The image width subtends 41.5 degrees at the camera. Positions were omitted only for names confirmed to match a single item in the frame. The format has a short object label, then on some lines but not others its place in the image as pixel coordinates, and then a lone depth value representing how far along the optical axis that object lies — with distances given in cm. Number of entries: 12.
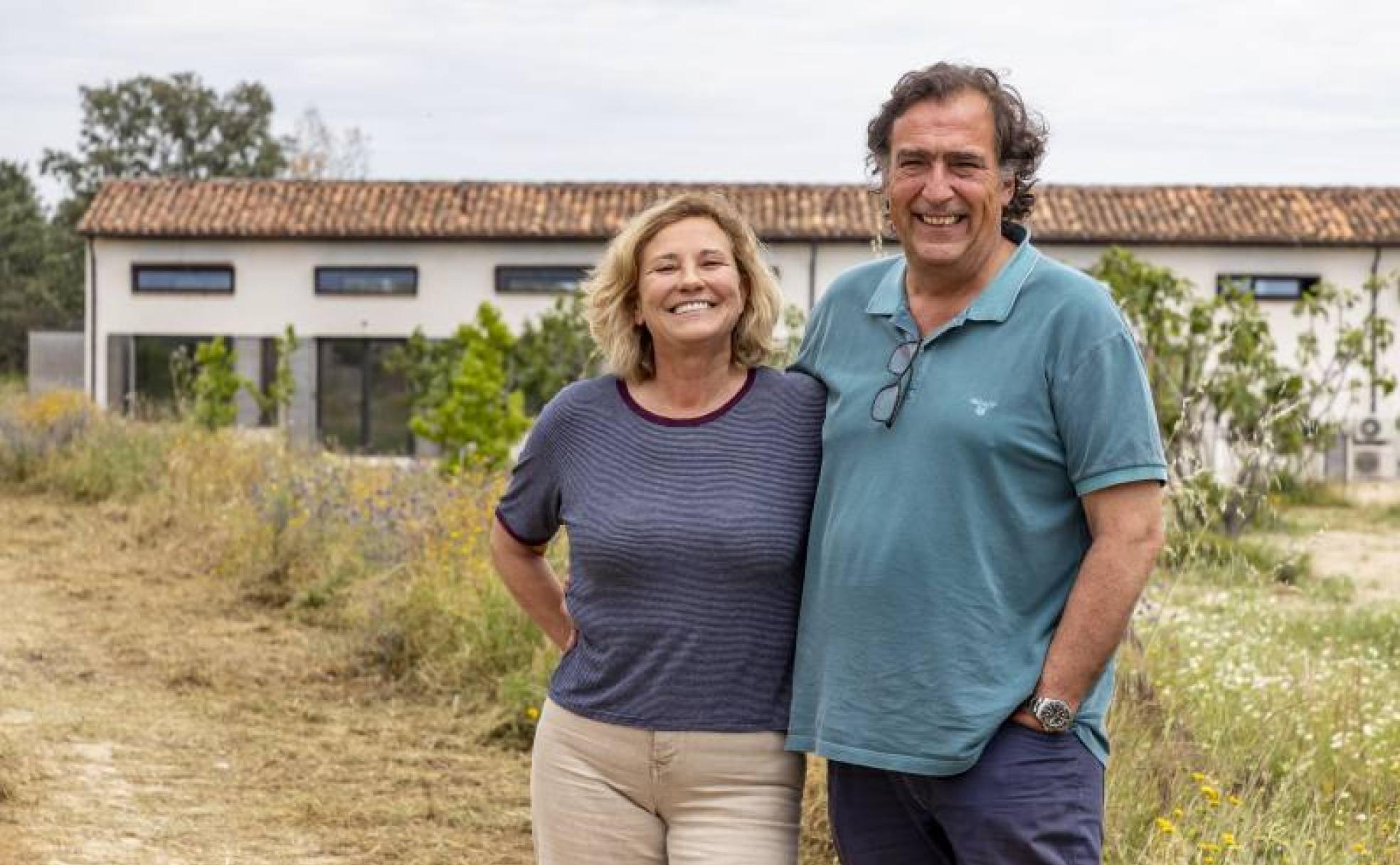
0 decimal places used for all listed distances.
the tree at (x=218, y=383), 2062
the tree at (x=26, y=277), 4609
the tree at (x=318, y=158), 5478
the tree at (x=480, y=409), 1727
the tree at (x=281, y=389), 2634
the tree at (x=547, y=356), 2555
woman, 330
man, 290
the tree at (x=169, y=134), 5397
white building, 3117
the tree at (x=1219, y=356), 1695
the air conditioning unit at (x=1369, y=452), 2989
